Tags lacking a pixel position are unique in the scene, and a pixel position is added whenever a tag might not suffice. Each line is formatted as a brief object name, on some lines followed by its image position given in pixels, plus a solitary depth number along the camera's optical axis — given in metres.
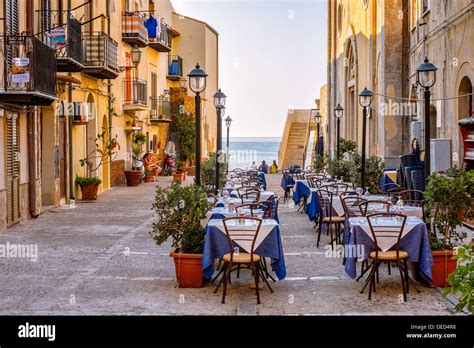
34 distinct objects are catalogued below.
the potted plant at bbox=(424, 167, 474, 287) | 9.12
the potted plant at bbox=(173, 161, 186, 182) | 33.08
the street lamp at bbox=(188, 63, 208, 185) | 11.84
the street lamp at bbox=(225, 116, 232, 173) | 34.59
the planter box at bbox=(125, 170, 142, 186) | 29.77
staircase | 48.38
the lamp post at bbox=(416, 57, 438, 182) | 11.14
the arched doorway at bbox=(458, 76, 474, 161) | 16.45
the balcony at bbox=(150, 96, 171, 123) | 36.62
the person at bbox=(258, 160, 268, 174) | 36.63
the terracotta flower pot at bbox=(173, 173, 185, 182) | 32.04
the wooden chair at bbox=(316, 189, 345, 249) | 12.69
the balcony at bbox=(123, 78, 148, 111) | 30.38
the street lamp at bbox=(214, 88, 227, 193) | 18.61
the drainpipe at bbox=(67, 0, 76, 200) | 21.08
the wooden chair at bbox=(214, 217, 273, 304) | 8.57
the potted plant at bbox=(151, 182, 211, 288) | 9.18
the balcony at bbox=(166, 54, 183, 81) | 41.43
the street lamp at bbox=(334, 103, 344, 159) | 24.31
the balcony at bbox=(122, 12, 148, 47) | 30.09
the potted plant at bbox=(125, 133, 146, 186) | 29.80
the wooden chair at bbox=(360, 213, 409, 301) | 8.65
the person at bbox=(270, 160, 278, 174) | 44.34
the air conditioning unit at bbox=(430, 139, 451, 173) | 16.48
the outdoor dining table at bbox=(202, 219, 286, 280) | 8.80
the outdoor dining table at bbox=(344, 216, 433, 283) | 8.78
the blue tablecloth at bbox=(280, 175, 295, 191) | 23.11
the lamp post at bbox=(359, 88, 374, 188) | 18.23
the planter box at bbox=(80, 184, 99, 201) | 22.05
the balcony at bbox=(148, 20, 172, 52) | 34.97
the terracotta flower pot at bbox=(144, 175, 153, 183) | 32.91
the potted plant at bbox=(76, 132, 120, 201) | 22.08
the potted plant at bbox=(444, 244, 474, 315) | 4.46
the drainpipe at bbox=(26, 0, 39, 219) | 16.97
